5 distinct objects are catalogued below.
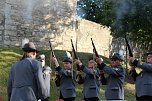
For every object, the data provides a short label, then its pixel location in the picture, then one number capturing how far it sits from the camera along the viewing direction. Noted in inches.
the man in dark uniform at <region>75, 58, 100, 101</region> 260.3
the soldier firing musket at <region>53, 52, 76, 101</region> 259.5
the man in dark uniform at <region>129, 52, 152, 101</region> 226.4
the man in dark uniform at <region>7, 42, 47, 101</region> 175.2
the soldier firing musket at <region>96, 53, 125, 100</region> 240.7
